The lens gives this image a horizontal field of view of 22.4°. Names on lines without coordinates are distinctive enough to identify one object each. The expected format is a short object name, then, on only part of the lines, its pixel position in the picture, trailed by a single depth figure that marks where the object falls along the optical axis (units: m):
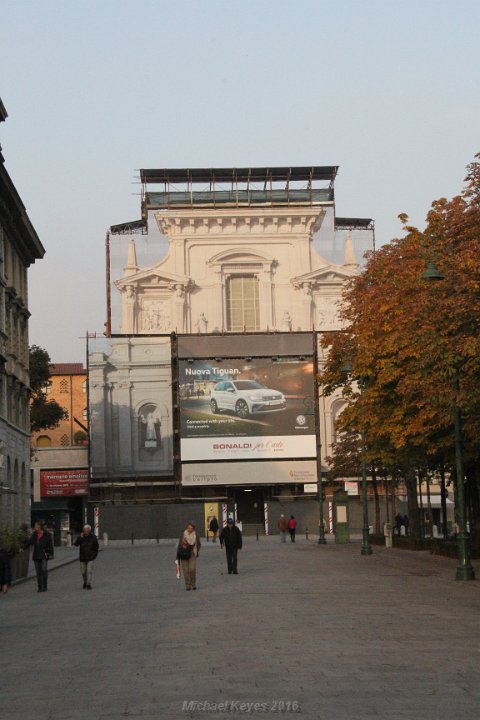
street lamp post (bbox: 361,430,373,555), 45.09
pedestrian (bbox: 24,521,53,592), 30.23
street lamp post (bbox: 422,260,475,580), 29.38
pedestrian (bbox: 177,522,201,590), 28.06
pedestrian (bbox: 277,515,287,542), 62.72
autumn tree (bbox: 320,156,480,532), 28.31
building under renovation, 78.50
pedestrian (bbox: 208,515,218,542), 66.62
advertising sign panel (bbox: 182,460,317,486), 78.19
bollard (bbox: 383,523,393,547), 53.50
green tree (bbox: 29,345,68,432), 76.81
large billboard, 78.19
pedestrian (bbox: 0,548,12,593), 21.77
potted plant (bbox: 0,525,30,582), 32.84
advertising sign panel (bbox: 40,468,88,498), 84.38
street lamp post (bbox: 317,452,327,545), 58.19
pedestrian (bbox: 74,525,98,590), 30.08
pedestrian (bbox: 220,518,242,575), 33.72
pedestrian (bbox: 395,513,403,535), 70.17
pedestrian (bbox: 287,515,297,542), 64.44
